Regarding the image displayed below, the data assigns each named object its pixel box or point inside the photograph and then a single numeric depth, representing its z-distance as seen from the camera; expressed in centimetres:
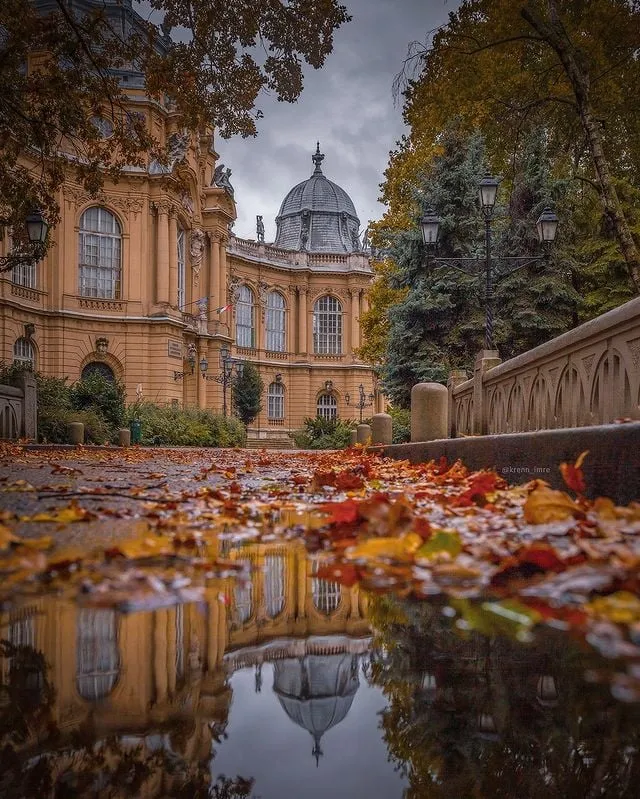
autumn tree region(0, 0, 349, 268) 887
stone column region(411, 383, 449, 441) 1095
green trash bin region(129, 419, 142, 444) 2797
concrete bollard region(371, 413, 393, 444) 1888
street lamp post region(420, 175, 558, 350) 1213
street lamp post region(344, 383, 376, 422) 5534
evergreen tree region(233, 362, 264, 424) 4769
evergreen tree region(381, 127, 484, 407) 2083
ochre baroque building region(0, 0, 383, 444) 3403
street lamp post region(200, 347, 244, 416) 3872
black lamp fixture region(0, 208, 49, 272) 1273
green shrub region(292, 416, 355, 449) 3603
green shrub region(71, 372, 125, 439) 2723
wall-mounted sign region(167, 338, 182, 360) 3634
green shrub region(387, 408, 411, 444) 2541
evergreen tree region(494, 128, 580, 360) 2042
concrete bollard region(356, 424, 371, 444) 2581
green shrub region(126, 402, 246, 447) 3047
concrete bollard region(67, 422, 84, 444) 2114
